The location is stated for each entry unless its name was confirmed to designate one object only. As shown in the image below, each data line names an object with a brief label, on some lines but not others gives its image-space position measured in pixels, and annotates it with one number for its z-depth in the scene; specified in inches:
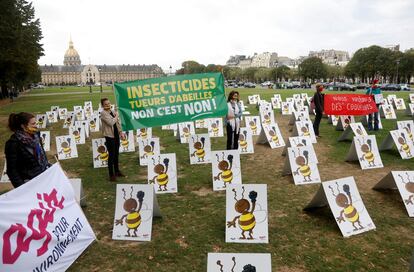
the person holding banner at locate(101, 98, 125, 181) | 290.4
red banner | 430.6
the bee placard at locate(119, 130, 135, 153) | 447.7
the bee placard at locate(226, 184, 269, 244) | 194.7
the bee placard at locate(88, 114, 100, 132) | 631.2
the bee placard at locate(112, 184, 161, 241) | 203.5
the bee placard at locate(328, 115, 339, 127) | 591.0
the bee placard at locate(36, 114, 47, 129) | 681.6
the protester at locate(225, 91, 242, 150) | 326.3
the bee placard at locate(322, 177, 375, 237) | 205.9
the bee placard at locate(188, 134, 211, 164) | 368.5
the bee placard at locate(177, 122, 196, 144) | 491.9
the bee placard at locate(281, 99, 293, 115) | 742.6
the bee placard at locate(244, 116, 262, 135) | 517.2
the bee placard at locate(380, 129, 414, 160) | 360.2
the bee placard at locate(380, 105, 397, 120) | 639.1
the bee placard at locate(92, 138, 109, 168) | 374.9
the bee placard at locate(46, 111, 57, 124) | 765.9
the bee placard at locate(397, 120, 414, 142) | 372.2
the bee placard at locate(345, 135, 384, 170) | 333.1
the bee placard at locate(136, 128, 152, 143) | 478.9
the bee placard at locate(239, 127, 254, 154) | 406.6
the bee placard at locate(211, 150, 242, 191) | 281.6
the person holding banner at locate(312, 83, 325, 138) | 461.4
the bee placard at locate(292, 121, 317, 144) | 439.5
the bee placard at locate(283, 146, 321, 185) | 294.2
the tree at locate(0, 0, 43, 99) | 1186.6
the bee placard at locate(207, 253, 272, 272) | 121.6
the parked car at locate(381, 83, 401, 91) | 1827.0
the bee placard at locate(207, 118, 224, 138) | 530.9
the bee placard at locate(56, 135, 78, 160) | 428.5
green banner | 220.2
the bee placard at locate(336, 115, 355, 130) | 528.3
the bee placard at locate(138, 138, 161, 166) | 362.3
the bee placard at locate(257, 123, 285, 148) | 441.4
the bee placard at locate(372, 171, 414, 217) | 230.1
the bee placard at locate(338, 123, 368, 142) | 396.8
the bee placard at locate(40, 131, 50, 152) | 462.3
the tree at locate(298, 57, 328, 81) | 3508.9
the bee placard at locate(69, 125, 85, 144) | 500.7
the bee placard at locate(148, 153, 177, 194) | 278.7
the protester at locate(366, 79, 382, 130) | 475.2
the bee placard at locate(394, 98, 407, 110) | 757.9
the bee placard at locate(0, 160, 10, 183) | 328.8
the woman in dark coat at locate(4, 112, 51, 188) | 171.0
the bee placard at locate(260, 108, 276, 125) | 554.6
